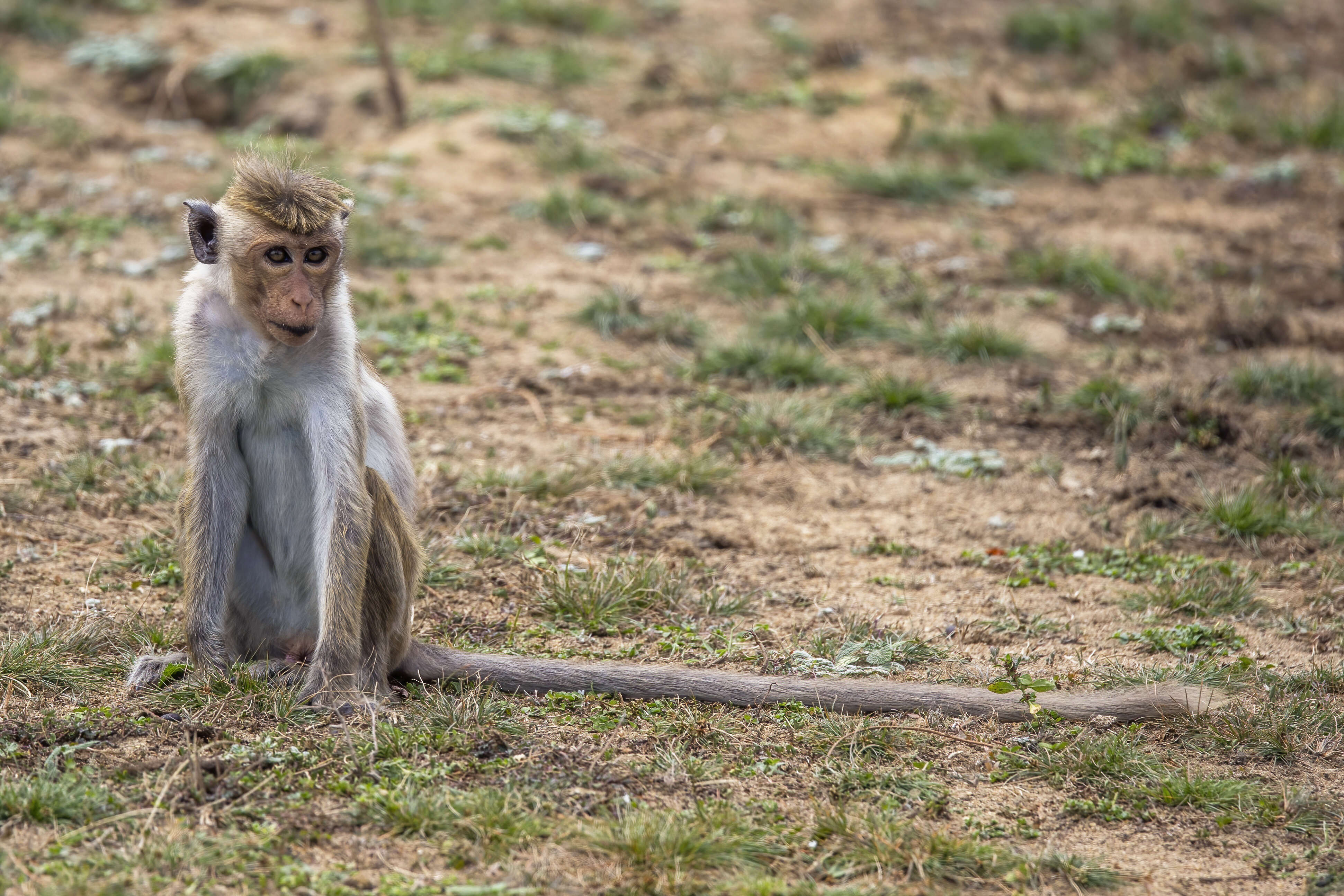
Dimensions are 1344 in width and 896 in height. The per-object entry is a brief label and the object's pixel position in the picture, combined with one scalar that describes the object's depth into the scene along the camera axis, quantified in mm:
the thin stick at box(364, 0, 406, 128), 19047
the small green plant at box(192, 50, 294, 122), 21672
